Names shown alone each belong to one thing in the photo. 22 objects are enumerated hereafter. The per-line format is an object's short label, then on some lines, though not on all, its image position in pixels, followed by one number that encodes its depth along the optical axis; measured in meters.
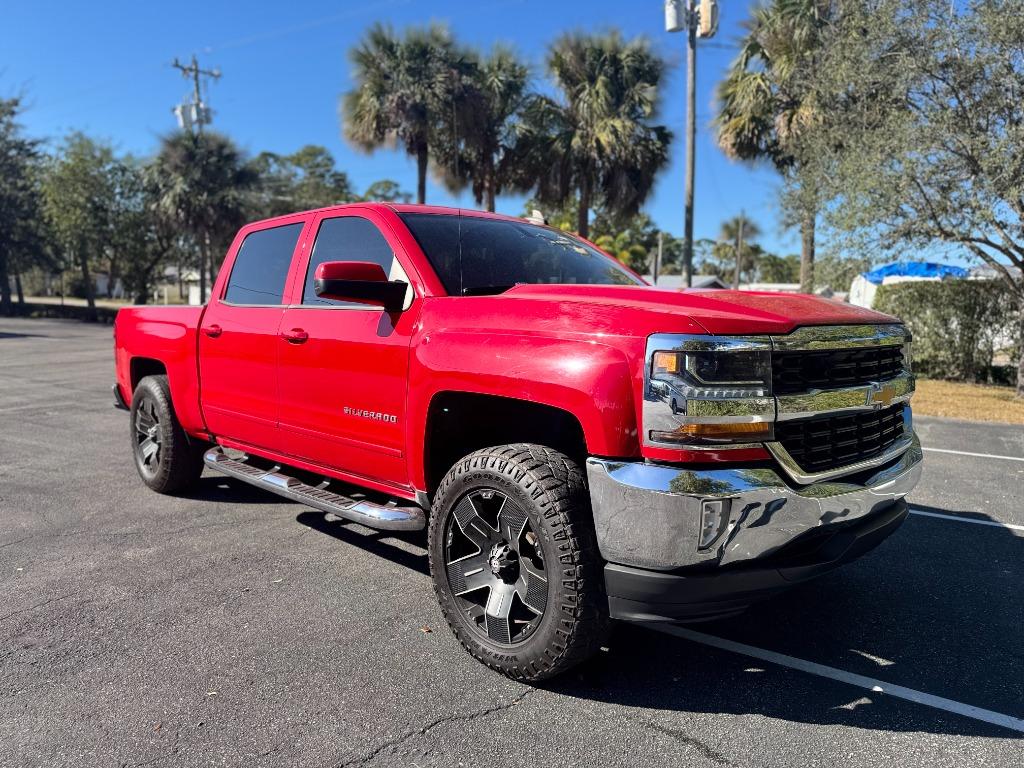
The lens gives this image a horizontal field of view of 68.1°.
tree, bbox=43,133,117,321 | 35.06
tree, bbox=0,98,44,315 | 35.28
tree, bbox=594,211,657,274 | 45.50
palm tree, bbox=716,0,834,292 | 16.86
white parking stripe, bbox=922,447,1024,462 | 7.62
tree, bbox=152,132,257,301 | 31.44
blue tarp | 14.28
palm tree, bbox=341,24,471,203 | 21.20
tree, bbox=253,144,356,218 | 49.95
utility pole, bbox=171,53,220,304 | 28.38
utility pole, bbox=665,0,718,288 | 12.88
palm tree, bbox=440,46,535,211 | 21.73
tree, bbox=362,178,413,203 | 65.22
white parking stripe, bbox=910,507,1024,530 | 5.22
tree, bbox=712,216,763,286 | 82.35
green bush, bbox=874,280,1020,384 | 13.86
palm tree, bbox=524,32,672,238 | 21.59
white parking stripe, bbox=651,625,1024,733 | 2.79
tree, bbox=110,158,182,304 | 34.50
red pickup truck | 2.60
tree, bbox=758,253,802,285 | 89.25
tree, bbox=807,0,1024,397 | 10.73
